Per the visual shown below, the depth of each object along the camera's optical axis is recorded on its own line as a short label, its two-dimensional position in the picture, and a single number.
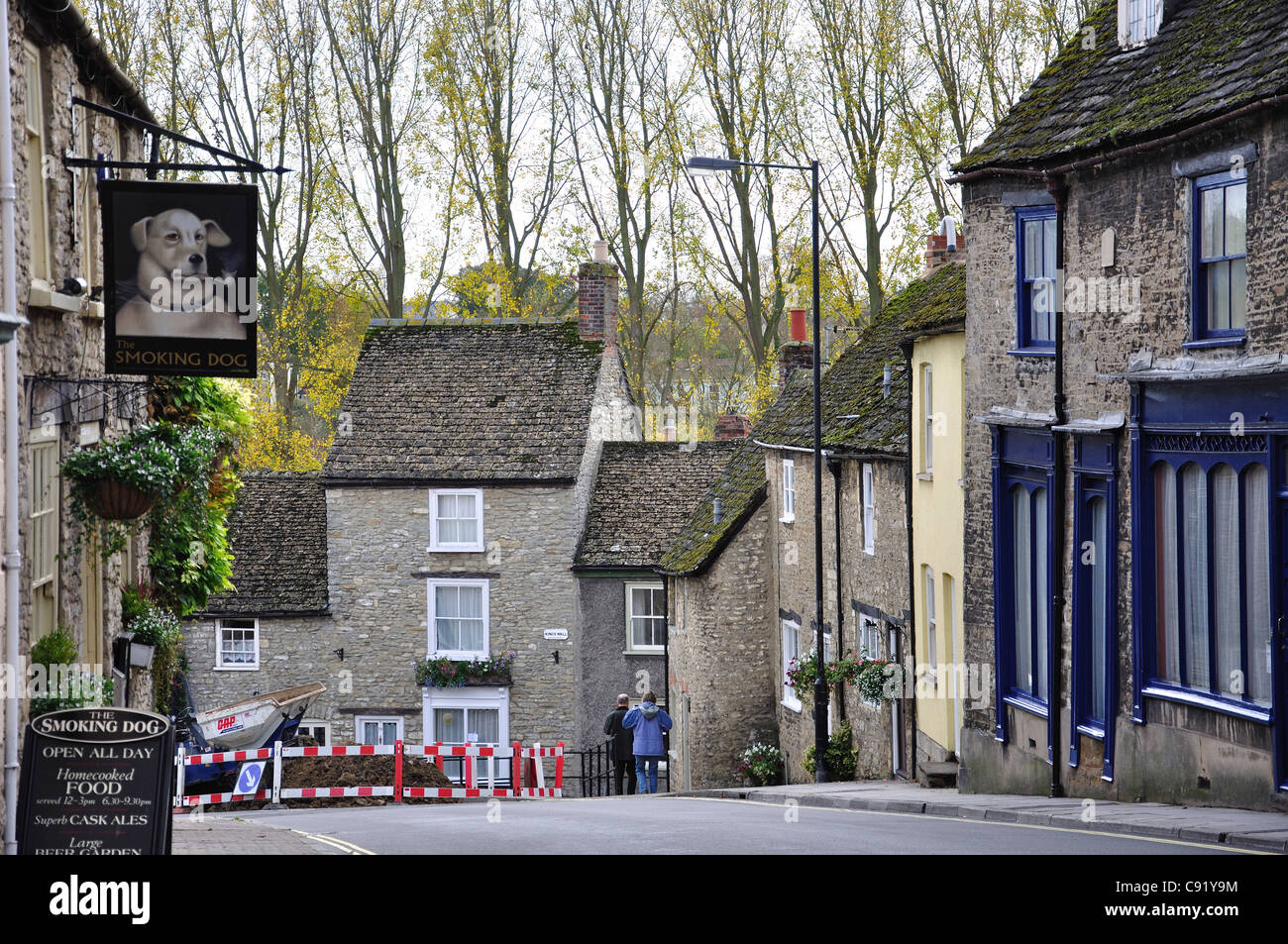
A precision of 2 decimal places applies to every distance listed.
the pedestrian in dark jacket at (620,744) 28.55
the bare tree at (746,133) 42.41
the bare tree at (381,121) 44.31
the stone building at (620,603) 35.69
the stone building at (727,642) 31.42
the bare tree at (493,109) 44.22
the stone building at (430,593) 35.47
